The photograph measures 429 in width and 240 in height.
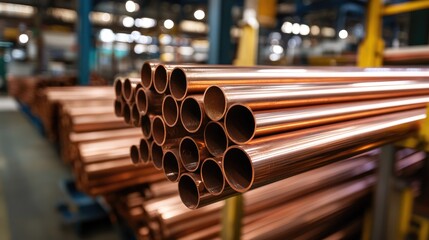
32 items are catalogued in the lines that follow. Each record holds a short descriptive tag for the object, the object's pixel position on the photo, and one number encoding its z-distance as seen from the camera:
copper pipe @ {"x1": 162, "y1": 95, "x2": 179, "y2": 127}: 0.84
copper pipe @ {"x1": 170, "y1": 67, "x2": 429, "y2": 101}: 0.78
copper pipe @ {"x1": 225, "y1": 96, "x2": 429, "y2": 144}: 0.67
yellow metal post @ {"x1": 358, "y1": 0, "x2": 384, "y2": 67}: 1.98
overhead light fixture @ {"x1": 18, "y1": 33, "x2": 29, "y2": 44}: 9.21
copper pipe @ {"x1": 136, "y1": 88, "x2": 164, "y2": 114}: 0.94
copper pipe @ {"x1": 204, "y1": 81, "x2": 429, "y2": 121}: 0.69
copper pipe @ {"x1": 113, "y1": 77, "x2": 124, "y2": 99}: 1.18
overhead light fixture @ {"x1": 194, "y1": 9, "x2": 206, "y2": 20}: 7.27
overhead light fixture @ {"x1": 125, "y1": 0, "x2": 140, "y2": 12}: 6.06
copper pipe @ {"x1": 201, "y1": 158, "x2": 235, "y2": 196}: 0.73
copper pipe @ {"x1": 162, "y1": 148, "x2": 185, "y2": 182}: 0.86
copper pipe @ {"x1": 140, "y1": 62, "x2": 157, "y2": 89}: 0.94
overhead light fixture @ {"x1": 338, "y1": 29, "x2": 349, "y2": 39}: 5.99
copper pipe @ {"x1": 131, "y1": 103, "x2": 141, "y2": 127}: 1.08
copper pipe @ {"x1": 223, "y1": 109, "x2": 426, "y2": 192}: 0.64
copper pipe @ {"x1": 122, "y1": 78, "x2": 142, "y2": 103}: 1.04
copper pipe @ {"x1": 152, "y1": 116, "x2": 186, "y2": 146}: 0.86
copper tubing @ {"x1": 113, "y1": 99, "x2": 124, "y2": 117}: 1.21
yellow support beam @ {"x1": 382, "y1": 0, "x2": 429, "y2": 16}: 1.86
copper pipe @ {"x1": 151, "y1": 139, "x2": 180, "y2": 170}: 0.96
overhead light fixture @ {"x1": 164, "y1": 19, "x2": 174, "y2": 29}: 7.62
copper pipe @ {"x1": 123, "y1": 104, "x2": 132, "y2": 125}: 1.18
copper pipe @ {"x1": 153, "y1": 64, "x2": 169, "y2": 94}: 0.88
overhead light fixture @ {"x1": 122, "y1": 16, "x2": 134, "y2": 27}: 7.11
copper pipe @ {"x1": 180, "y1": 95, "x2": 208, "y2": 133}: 0.76
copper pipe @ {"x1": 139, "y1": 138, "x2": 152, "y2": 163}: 1.06
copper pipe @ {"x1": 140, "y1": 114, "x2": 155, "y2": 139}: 1.01
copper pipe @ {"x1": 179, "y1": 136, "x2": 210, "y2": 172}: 0.77
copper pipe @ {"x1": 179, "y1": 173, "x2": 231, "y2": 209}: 0.76
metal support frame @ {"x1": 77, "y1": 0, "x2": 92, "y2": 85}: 3.84
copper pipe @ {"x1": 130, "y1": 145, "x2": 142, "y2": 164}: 1.17
